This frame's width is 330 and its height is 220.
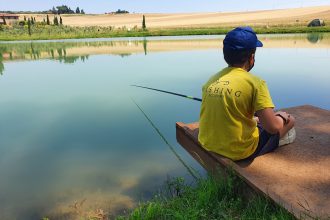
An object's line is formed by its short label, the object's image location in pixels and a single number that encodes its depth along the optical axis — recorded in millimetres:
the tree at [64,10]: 123125
